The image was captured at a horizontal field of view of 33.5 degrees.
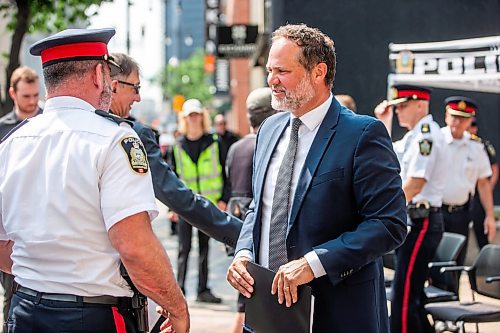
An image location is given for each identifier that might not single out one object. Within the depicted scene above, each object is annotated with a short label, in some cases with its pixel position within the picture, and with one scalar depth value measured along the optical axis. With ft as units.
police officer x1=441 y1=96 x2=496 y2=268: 26.76
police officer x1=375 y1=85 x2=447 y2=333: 20.34
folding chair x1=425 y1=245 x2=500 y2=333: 19.76
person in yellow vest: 30.89
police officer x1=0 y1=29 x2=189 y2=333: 10.13
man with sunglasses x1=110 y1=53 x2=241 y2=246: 15.88
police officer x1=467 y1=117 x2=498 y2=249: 33.45
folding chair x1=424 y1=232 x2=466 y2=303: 21.93
